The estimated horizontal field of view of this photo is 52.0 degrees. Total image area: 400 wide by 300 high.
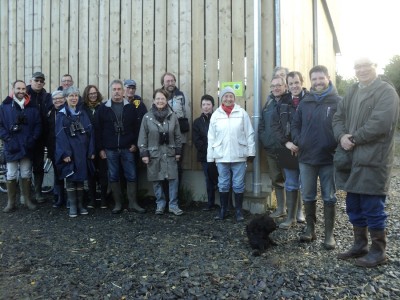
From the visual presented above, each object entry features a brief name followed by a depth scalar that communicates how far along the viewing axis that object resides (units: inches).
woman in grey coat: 245.0
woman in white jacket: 231.3
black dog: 180.4
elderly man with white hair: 158.2
